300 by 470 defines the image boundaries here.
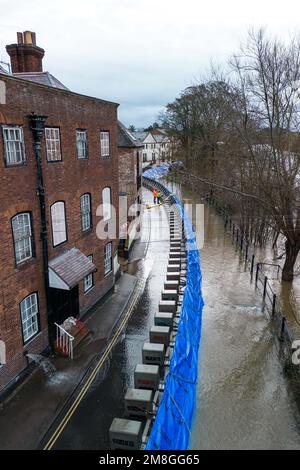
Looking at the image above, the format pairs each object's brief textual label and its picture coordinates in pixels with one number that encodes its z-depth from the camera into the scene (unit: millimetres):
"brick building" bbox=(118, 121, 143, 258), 28594
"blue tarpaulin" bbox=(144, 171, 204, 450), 7312
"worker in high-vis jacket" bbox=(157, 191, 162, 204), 44938
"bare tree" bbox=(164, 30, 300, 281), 16719
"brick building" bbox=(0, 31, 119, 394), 10289
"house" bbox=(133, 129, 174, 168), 98819
